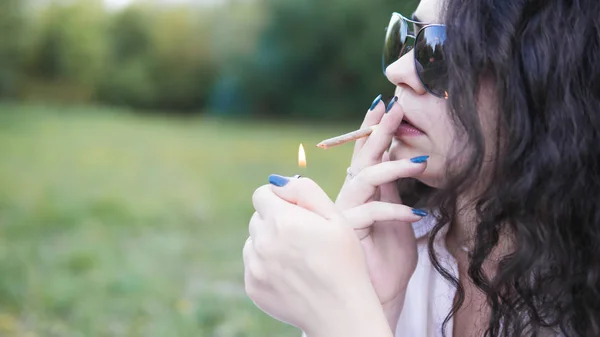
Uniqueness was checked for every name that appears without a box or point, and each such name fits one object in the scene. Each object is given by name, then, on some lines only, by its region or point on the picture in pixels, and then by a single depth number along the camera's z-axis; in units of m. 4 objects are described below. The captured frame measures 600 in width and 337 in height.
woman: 1.17
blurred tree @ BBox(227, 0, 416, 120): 16.31
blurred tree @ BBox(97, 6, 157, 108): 15.88
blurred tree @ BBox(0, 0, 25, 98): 12.86
